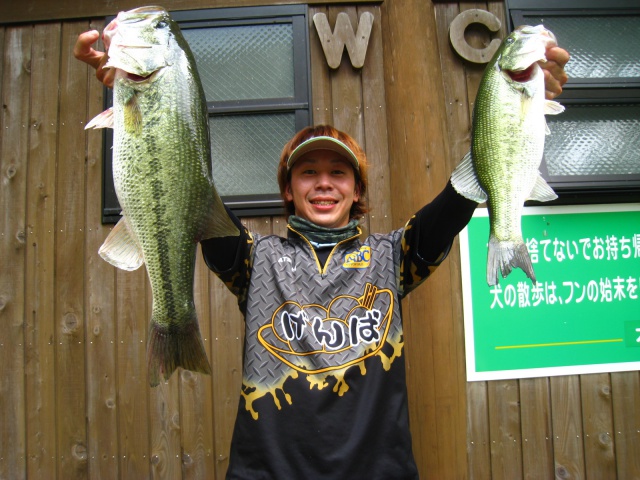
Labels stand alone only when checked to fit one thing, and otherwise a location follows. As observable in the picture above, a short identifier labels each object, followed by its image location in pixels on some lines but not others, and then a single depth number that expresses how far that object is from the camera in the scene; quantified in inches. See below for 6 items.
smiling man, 73.0
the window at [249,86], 133.0
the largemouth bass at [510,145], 72.0
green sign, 130.2
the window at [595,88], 138.2
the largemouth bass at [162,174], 65.0
